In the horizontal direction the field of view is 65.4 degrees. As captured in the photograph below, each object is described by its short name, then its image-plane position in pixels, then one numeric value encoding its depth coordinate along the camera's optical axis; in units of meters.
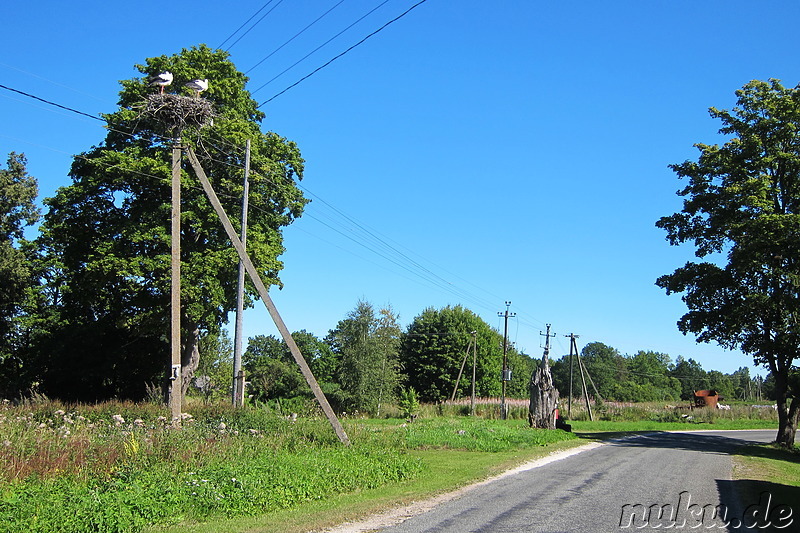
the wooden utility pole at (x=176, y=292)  14.98
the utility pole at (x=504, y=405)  42.88
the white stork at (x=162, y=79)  15.02
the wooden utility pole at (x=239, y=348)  21.36
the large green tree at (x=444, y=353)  70.69
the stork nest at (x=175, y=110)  15.17
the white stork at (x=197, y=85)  14.88
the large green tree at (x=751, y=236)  26.16
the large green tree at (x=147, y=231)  26.28
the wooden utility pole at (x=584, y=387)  49.97
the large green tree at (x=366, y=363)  41.50
